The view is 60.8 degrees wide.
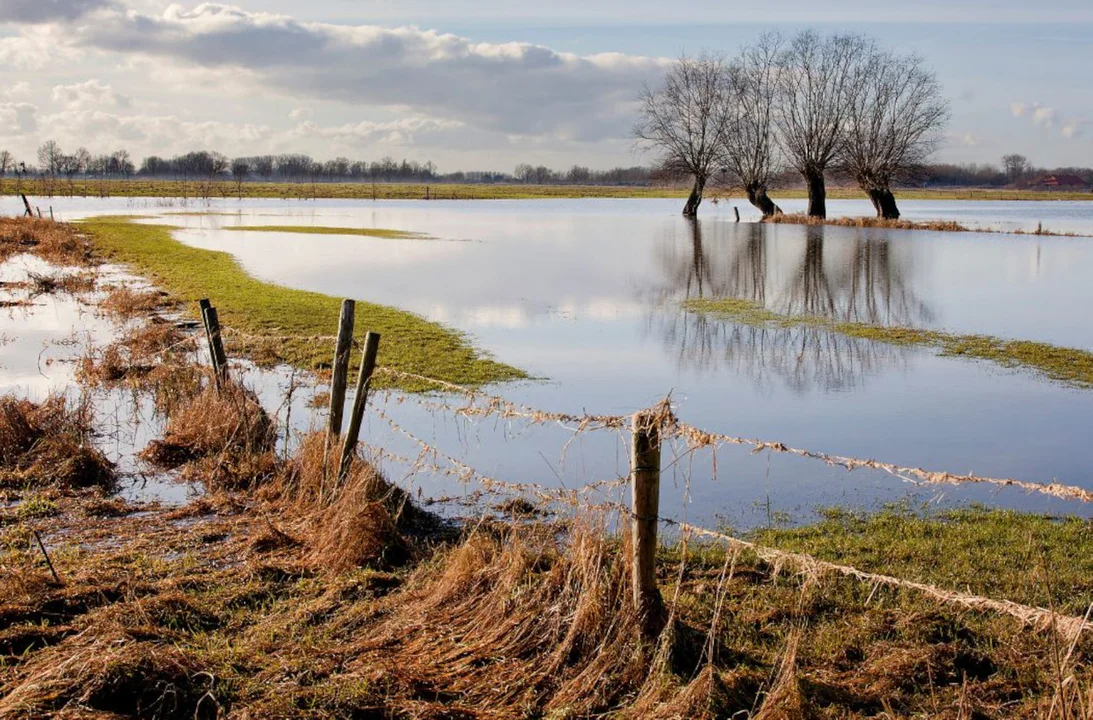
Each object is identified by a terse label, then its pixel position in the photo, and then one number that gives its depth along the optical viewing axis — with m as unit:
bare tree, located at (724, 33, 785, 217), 76.56
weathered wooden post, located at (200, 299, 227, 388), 11.18
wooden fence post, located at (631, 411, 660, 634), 5.47
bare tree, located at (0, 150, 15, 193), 145.50
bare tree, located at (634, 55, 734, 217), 79.38
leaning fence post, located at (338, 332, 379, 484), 8.62
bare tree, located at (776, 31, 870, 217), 73.38
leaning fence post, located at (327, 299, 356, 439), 9.02
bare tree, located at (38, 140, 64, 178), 186.00
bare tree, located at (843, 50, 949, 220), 69.00
